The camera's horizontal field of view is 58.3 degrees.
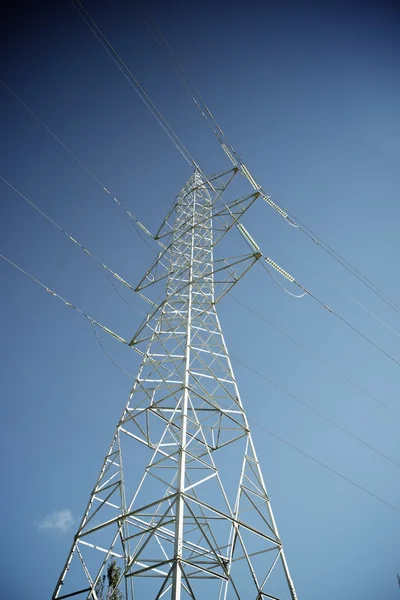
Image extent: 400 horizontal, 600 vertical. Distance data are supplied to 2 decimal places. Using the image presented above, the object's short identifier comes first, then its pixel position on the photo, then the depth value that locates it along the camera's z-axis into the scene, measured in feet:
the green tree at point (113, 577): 92.48
